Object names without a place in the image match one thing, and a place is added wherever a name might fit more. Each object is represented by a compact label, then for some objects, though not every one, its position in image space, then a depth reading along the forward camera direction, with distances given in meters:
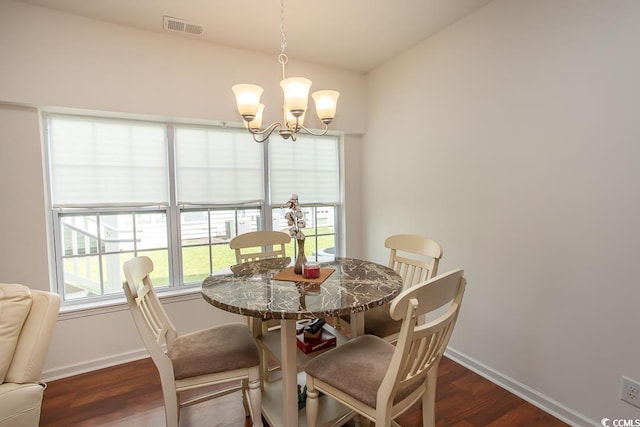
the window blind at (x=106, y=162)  2.33
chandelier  1.51
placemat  1.68
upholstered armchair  1.27
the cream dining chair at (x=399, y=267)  1.86
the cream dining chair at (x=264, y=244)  2.07
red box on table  1.79
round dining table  1.29
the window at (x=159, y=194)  2.38
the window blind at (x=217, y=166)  2.73
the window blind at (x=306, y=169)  3.12
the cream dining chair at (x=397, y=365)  1.07
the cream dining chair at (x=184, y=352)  1.36
